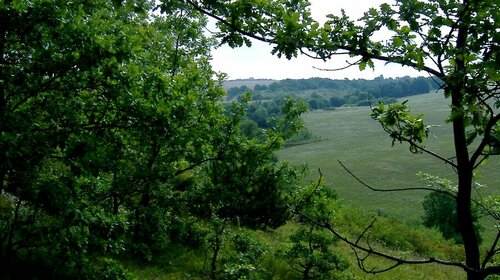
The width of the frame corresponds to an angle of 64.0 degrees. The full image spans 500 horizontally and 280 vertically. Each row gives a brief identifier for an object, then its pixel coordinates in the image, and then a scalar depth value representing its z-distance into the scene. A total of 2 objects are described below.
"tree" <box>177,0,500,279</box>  2.61
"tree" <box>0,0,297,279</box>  5.27
